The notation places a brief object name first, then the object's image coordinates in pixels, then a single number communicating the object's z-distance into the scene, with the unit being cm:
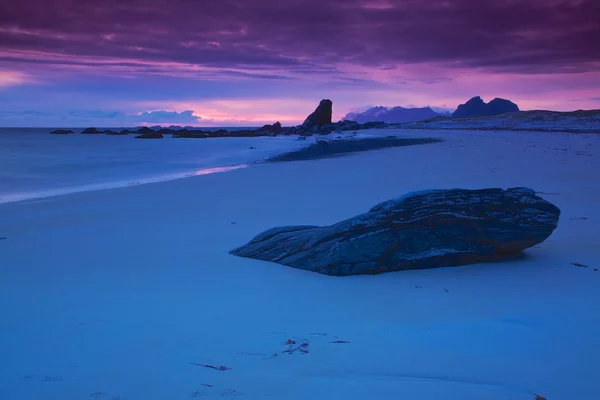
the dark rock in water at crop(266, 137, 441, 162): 2032
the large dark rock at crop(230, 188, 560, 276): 460
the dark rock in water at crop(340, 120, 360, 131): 5547
